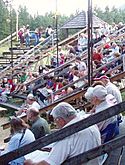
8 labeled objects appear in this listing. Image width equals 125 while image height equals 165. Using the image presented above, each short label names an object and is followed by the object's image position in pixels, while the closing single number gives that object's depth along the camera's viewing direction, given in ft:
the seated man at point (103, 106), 15.92
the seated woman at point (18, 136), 15.71
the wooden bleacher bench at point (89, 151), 7.23
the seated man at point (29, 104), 29.52
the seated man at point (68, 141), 10.19
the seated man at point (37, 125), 19.77
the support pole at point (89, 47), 24.44
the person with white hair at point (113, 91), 21.44
